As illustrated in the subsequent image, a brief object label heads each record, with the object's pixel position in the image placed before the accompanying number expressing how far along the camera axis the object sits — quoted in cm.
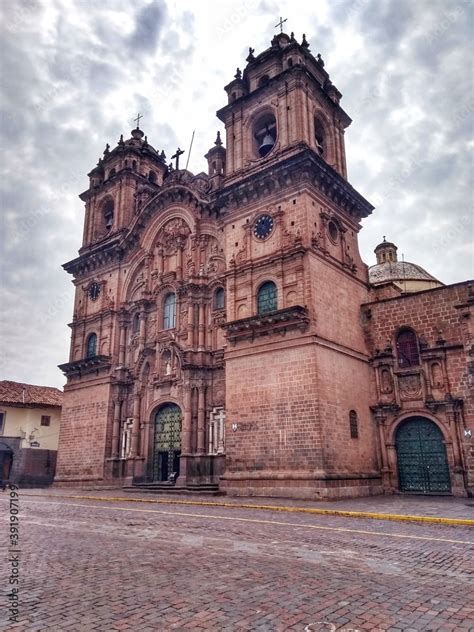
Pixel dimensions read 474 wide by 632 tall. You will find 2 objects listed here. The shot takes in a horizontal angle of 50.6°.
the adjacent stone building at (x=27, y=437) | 3703
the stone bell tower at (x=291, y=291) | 2000
